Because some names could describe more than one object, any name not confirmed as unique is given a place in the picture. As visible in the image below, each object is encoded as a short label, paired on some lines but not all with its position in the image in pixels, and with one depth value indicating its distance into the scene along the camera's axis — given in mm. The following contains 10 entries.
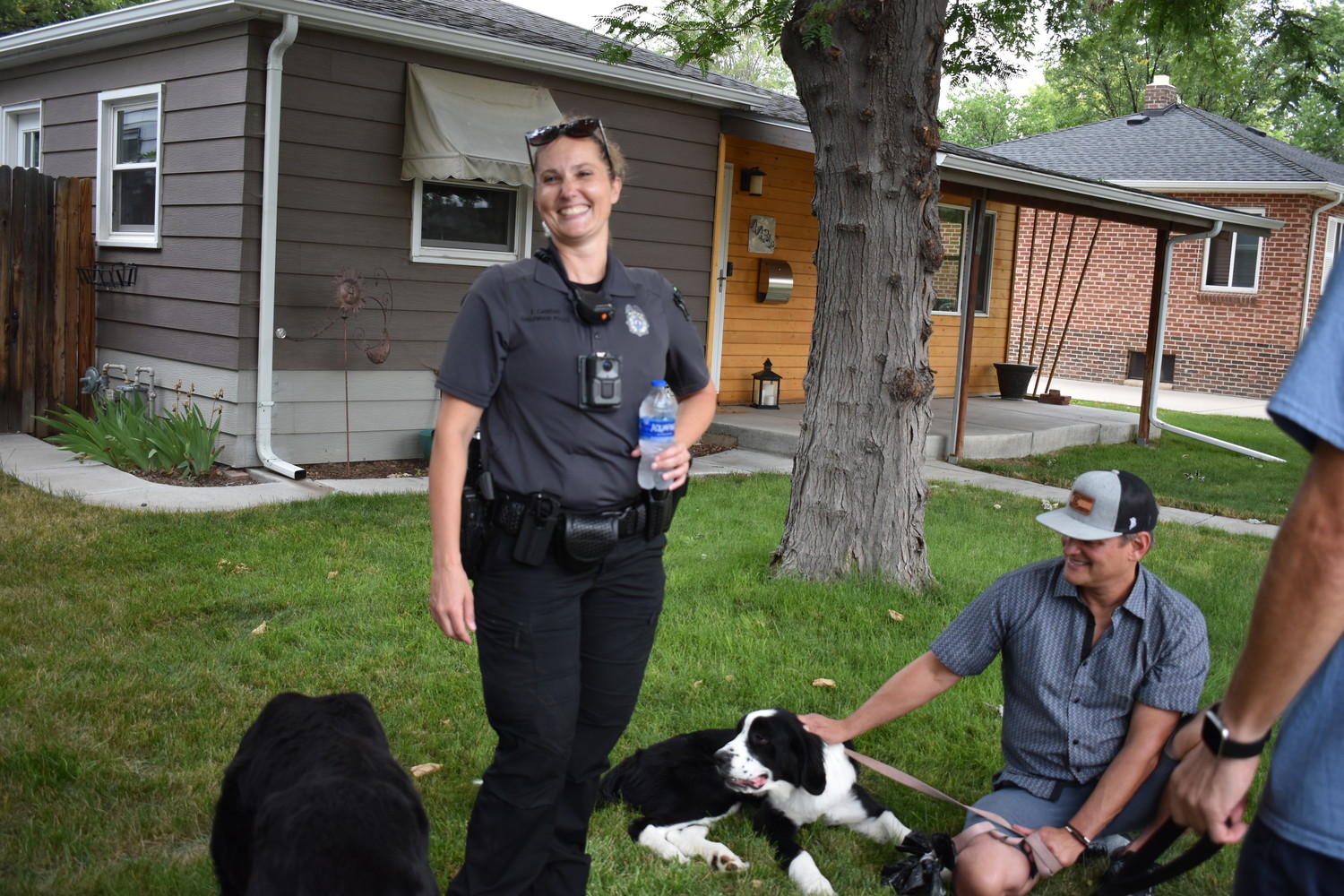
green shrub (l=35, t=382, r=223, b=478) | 7934
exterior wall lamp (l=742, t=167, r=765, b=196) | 12141
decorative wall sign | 12484
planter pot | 15375
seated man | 2926
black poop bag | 3098
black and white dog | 3195
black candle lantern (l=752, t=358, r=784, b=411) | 12539
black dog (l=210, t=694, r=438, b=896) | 2100
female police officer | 2467
